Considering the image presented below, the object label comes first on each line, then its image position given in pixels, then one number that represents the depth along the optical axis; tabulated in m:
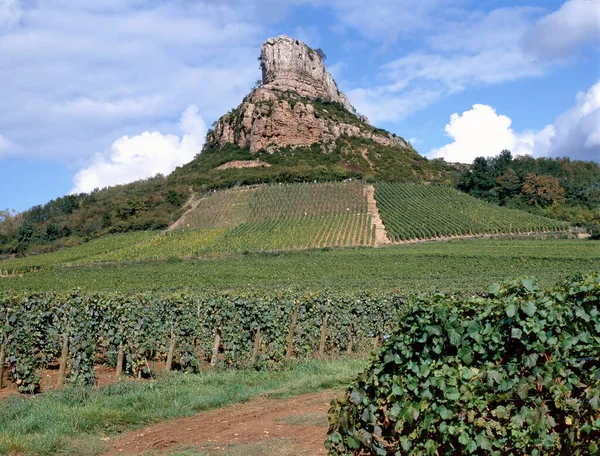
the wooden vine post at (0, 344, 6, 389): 11.77
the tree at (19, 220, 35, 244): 84.06
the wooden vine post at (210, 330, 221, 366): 13.76
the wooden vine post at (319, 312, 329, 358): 15.48
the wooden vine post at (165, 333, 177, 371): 13.43
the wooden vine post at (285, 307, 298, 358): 14.67
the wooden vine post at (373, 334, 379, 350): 16.89
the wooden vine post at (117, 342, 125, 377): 12.79
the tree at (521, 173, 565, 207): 83.88
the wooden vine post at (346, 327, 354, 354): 16.37
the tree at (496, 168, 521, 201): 86.44
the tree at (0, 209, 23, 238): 89.88
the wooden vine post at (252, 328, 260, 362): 14.11
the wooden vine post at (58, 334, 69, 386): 11.64
